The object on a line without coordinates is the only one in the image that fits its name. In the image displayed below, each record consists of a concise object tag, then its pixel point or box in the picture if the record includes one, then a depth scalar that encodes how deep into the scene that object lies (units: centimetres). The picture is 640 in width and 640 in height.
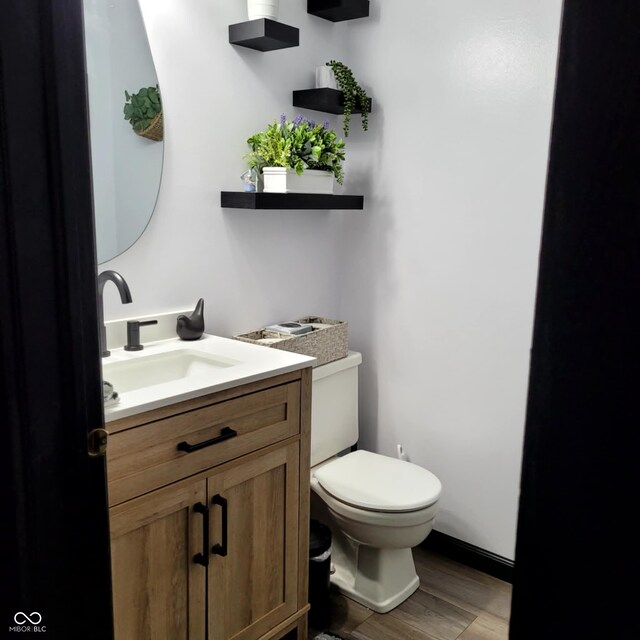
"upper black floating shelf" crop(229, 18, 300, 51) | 203
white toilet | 209
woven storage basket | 221
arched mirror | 184
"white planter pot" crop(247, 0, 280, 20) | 207
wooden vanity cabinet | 147
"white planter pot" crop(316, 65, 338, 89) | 241
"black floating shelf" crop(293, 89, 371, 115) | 235
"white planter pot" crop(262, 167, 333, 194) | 216
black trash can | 212
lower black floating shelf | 211
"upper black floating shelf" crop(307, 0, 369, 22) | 234
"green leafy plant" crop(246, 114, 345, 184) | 216
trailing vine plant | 242
